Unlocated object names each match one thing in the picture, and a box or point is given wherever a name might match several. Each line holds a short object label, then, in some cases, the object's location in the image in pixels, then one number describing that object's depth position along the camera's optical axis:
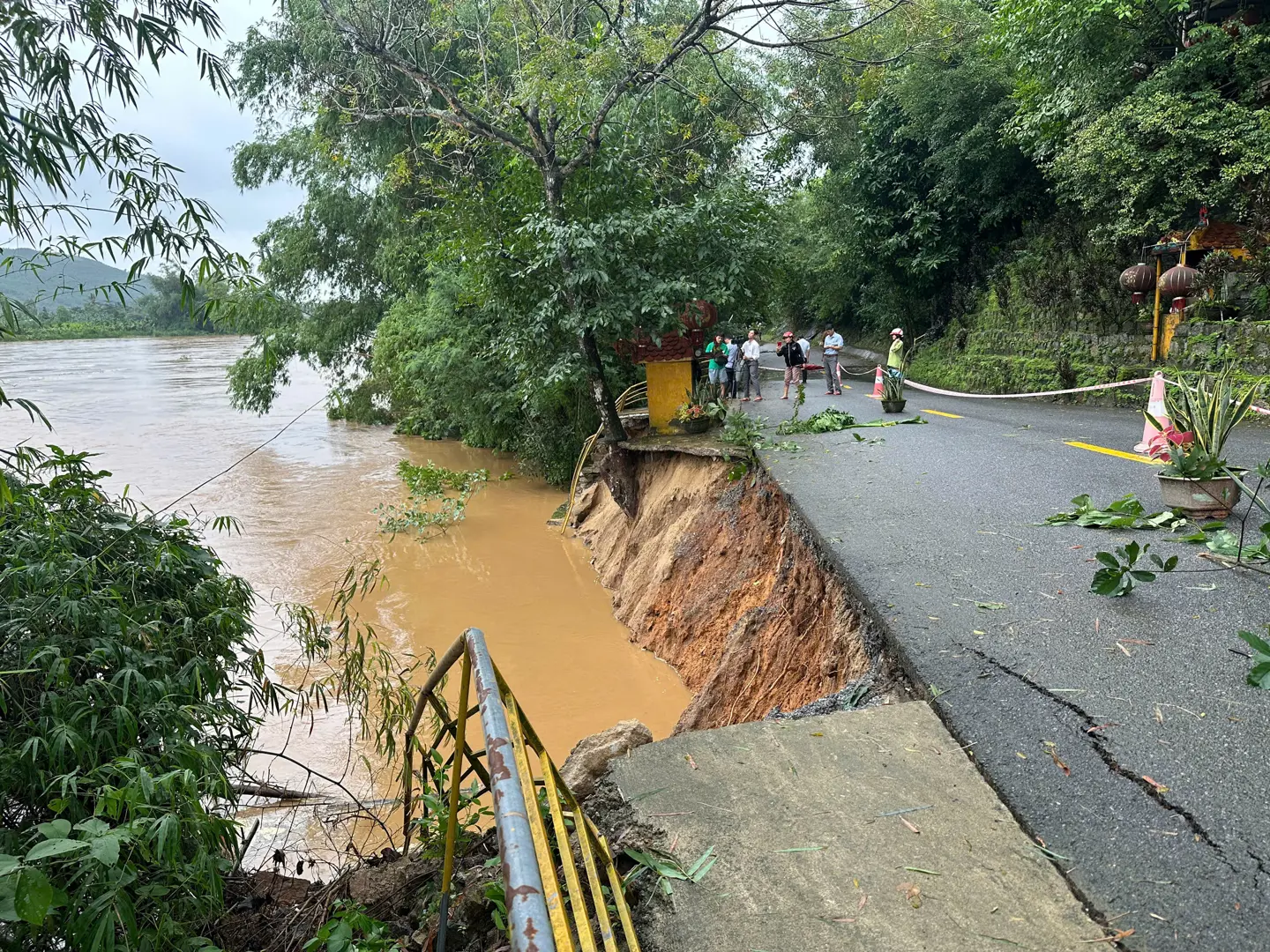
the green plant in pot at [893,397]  13.58
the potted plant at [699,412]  11.97
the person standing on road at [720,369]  15.86
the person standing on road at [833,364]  18.70
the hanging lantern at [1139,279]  14.38
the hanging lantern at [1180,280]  13.40
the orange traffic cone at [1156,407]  6.97
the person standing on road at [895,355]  15.20
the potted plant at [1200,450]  5.63
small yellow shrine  12.02
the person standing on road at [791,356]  17.48
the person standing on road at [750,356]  17.61
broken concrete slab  2.22
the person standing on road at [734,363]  17.94
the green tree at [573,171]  11.03
